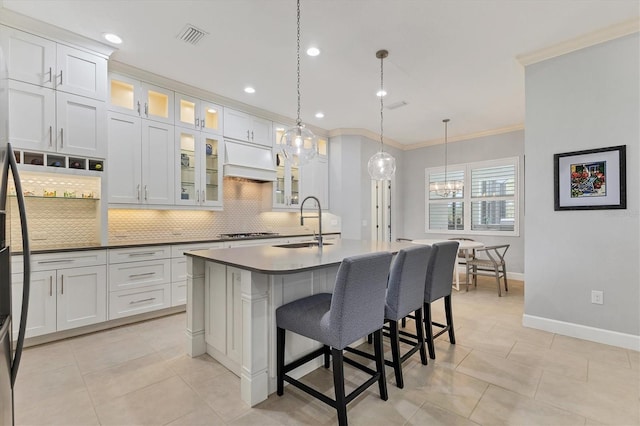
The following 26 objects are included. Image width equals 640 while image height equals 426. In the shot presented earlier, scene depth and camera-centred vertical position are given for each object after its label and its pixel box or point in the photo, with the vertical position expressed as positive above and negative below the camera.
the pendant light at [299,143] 2.97 +0.71
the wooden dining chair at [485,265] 4.56 -0.79
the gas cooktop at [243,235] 4.39 -0.32
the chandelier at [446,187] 5.57 +0.51
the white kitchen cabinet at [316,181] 5.60 +0.64
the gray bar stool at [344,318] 1.66 -0.62
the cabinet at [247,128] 4.46 +1.35
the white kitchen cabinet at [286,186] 5.17 +0.50
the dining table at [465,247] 4.74 -0.51
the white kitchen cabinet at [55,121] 2.69 +0.89
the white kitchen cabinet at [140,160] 3.39 +0.64
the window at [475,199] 5.68 +0.31
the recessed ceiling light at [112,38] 2.87 +1.71
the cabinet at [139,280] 3.19 -0.73
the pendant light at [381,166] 3.68 +0.60
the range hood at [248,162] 4.40 +0.81
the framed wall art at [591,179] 2.76 +0.33
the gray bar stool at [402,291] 2.11 -0.55
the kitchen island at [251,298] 1.91 -0.60
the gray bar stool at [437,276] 2.55 -0.54
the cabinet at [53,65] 2.67 +1.43
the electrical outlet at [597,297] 2.85 -0.78
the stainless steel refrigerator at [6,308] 0.98 -0.33
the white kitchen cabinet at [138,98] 3.46 +1.41
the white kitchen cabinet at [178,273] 3.63 -0.71
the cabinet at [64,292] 2.70 -0.73
